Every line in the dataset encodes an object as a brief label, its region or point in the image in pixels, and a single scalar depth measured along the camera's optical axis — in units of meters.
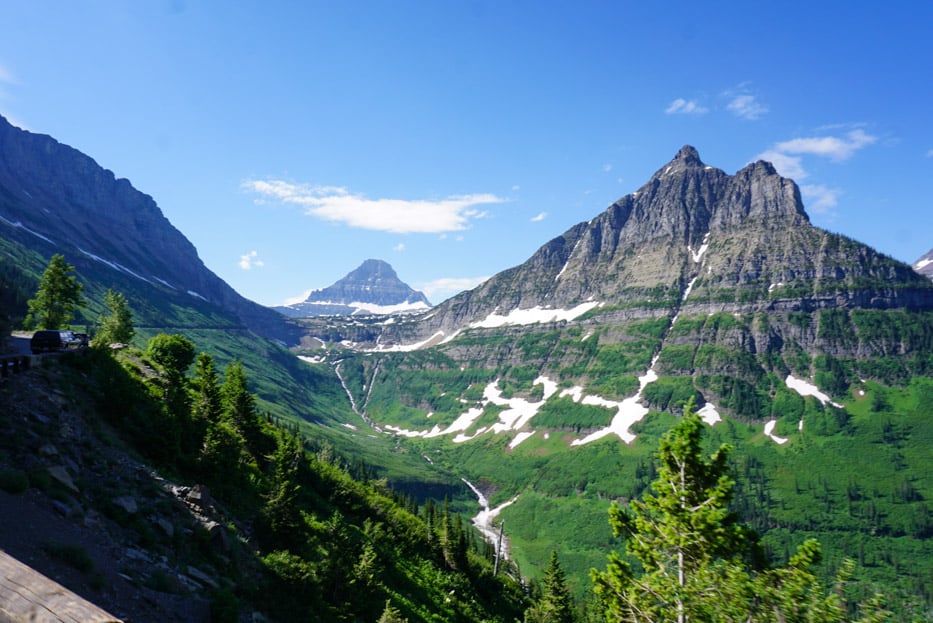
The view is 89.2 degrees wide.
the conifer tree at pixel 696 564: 14.14
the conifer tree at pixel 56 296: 64.00
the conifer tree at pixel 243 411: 48.66
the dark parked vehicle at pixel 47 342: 36.25
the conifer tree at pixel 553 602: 63.75
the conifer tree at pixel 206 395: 39.22
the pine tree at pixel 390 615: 31.38
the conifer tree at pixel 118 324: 65.38
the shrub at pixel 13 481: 18.72
